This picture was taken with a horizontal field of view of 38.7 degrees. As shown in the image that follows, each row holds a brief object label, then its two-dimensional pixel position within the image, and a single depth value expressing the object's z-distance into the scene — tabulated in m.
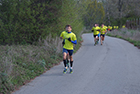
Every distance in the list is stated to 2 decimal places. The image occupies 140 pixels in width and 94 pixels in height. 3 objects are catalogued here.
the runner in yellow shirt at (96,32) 17.01
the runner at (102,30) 17.50
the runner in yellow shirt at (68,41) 7.86
